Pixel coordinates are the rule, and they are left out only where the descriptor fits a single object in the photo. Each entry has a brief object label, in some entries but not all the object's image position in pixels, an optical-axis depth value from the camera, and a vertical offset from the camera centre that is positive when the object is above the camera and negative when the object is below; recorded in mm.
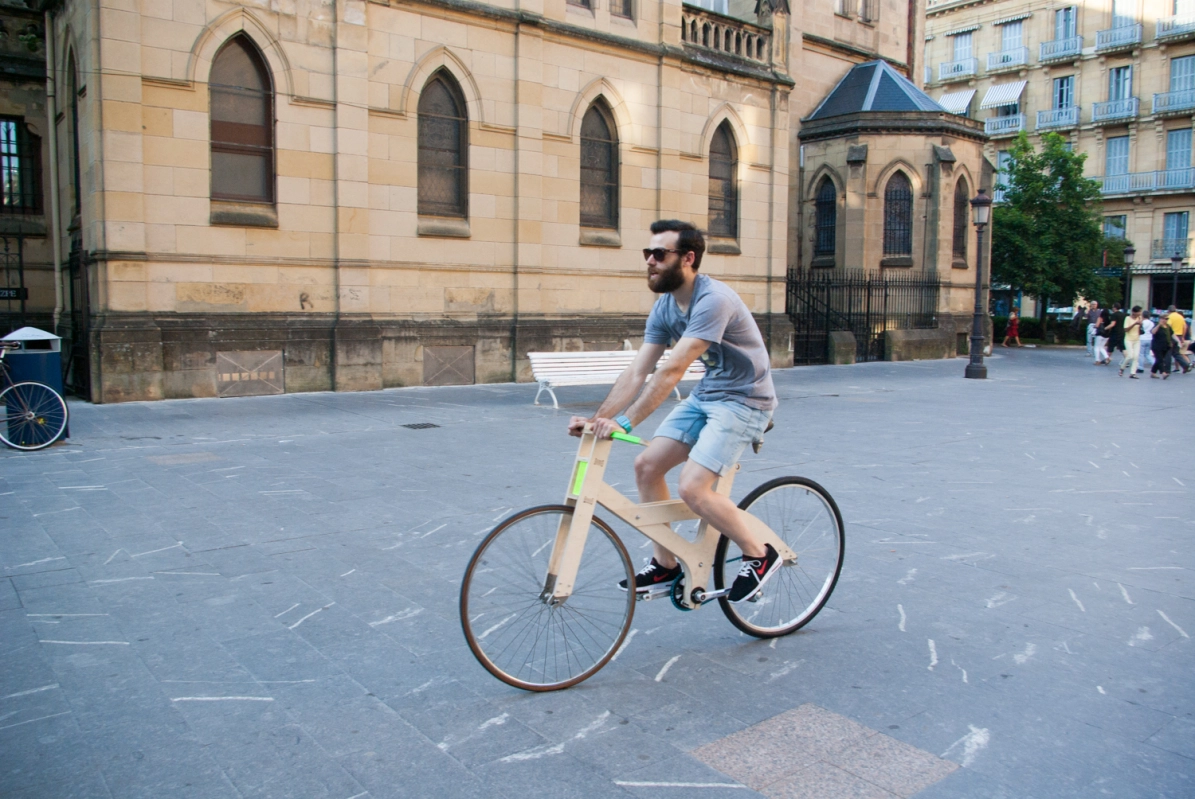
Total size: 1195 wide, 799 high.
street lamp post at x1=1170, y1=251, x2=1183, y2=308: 45175 +2580
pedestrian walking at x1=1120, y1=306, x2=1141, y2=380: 21672 -23
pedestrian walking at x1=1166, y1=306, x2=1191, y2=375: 23016 -29
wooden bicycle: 3771 -1006
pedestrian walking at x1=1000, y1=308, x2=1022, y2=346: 36884 +167
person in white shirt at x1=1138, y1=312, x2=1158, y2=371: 22812 -34
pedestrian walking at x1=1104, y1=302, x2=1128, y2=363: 28281 +126
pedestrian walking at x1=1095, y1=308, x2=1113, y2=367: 26469 -191
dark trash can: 10000 -379
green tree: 37656 +3969
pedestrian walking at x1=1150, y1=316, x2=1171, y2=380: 22281 -331
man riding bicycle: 4012 -283
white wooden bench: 14344 -573
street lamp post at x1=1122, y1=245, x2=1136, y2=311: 35978 +2998
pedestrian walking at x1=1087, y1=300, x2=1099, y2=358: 28406 +329
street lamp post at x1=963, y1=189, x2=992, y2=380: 20694 +826
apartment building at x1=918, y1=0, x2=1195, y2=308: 47750 +12792
